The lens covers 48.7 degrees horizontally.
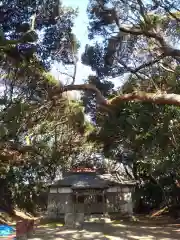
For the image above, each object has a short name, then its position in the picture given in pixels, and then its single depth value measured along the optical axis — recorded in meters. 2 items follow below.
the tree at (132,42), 6.30
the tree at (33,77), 6.49
